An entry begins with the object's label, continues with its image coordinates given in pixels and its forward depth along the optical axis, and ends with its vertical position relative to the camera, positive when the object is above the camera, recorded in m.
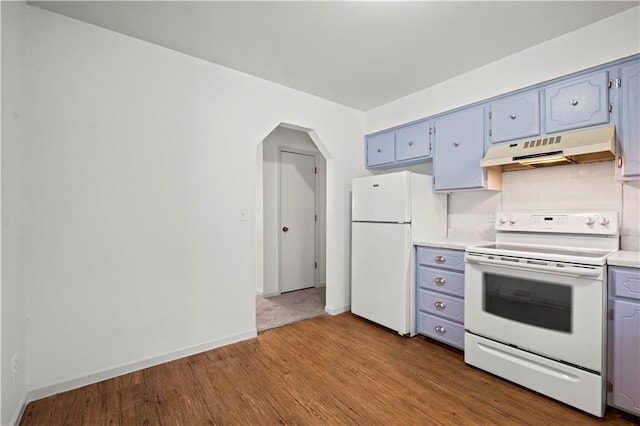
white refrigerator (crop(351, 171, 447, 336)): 2.85 -0.25
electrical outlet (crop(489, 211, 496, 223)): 2.79 -0.04
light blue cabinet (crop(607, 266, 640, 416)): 1.70 -0.73
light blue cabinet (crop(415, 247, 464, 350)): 2.54 -0.74
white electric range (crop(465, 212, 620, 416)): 1.77 -0.61
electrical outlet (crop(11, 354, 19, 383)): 1.65 -0.87
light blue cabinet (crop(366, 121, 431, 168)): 3.12 +0.73
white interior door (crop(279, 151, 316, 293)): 4.41 -0.14
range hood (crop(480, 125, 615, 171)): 1.92 +0.43
